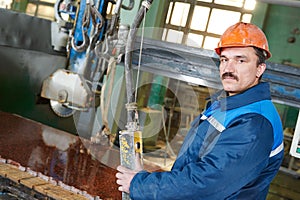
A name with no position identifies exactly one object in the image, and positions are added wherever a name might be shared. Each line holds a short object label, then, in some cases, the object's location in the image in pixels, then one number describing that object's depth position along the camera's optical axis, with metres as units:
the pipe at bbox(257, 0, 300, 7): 3.01
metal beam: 2.57
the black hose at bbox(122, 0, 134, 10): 3.57
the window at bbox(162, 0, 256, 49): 8.09
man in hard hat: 1.44
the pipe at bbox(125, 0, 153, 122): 1.88
